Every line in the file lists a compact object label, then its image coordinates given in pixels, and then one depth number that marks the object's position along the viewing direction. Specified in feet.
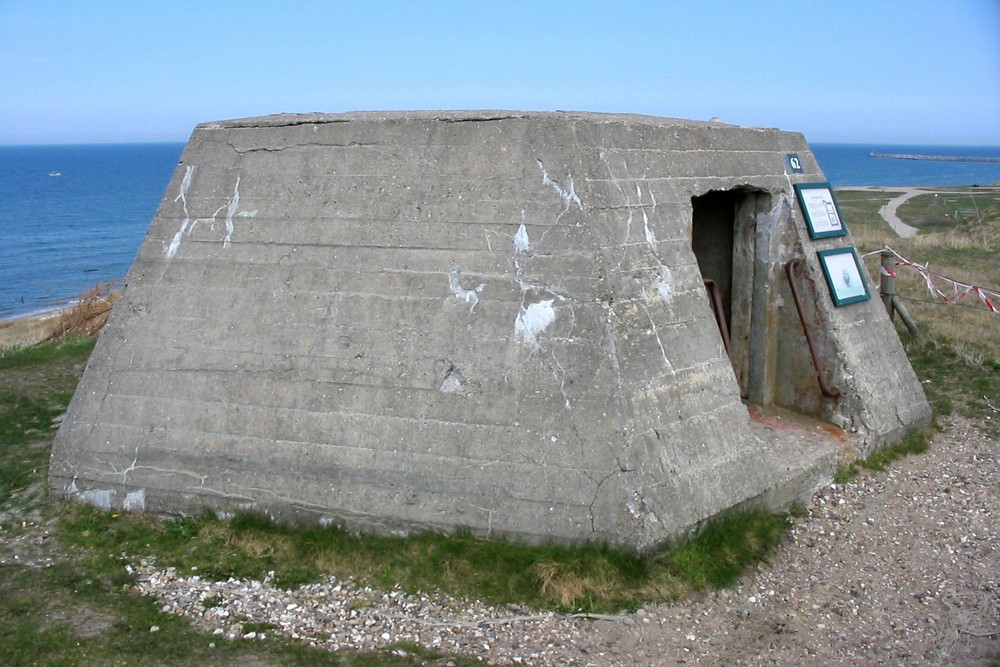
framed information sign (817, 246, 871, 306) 24.79
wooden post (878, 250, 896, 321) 34.53
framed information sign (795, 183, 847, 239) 24.99
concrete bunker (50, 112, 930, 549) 18.90
